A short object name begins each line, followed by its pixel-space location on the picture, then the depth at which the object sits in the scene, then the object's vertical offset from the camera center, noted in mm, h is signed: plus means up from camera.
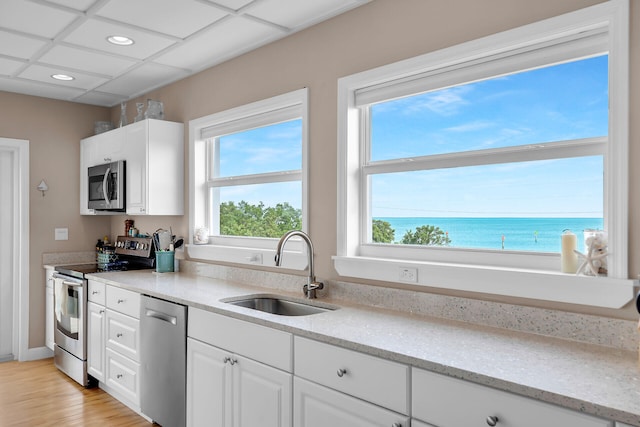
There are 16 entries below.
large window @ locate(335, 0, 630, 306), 1864 +249
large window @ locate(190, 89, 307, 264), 3213 +269
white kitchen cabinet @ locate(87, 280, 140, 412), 3250 -910
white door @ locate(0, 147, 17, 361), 4582 -405
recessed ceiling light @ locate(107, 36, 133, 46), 3104 +1126
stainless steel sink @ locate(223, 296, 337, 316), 2723 -536
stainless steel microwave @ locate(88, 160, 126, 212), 4141 +243
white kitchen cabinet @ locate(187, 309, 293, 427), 2168 -844
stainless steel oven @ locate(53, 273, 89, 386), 3867 -923
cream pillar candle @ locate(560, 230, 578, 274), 1892 -161
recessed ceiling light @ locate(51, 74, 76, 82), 3977 +1135
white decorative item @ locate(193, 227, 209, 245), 3859 -179
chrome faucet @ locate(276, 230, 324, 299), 2713 -377
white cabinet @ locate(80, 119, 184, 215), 3840 +389
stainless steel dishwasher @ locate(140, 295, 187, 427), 2771 -883
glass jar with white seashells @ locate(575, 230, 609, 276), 1809 -161
